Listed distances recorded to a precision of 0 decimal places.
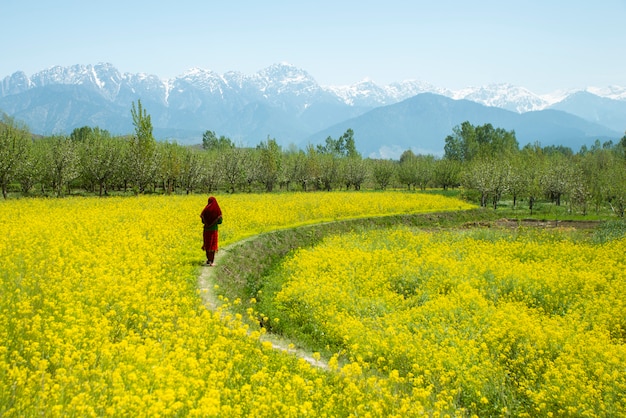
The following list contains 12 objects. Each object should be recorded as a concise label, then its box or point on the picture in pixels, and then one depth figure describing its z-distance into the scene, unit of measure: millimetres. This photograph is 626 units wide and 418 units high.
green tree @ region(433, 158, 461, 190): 82938
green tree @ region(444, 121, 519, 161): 119206
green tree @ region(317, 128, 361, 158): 123125
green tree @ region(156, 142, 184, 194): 54594
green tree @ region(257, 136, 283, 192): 68062
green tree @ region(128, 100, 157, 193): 46438
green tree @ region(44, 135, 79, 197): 43031
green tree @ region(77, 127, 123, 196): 49312
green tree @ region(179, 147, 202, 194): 59062
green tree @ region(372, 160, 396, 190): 87875
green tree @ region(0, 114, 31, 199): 36406
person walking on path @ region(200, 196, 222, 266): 15203
